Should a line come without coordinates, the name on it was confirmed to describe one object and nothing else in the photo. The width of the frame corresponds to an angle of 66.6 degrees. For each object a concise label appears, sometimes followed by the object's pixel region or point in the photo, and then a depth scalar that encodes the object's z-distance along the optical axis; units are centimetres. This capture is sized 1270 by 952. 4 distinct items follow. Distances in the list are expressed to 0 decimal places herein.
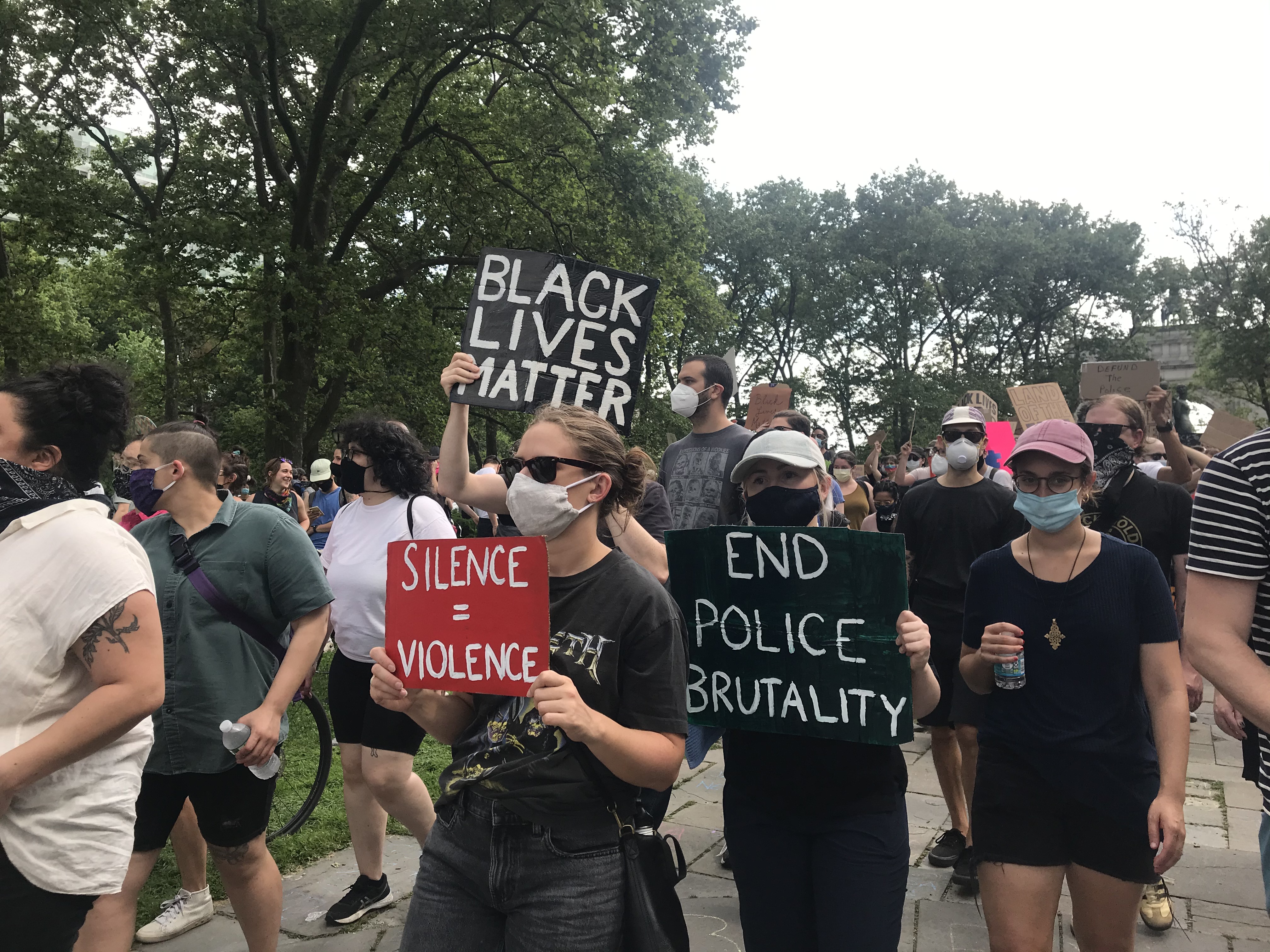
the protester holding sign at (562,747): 206
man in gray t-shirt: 442
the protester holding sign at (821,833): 244
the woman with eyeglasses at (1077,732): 268
